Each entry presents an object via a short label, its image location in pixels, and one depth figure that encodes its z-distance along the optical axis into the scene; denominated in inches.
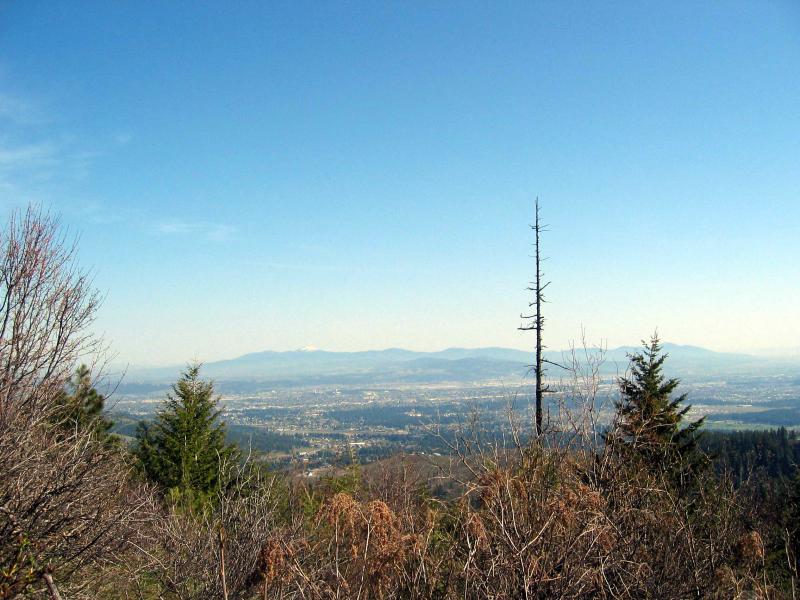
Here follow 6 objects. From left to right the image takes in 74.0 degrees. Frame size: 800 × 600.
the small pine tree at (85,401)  445.7
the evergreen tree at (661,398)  556.4
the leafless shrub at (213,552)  271.0
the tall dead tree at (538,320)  716.7
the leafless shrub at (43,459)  280.1
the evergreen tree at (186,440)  844.6
